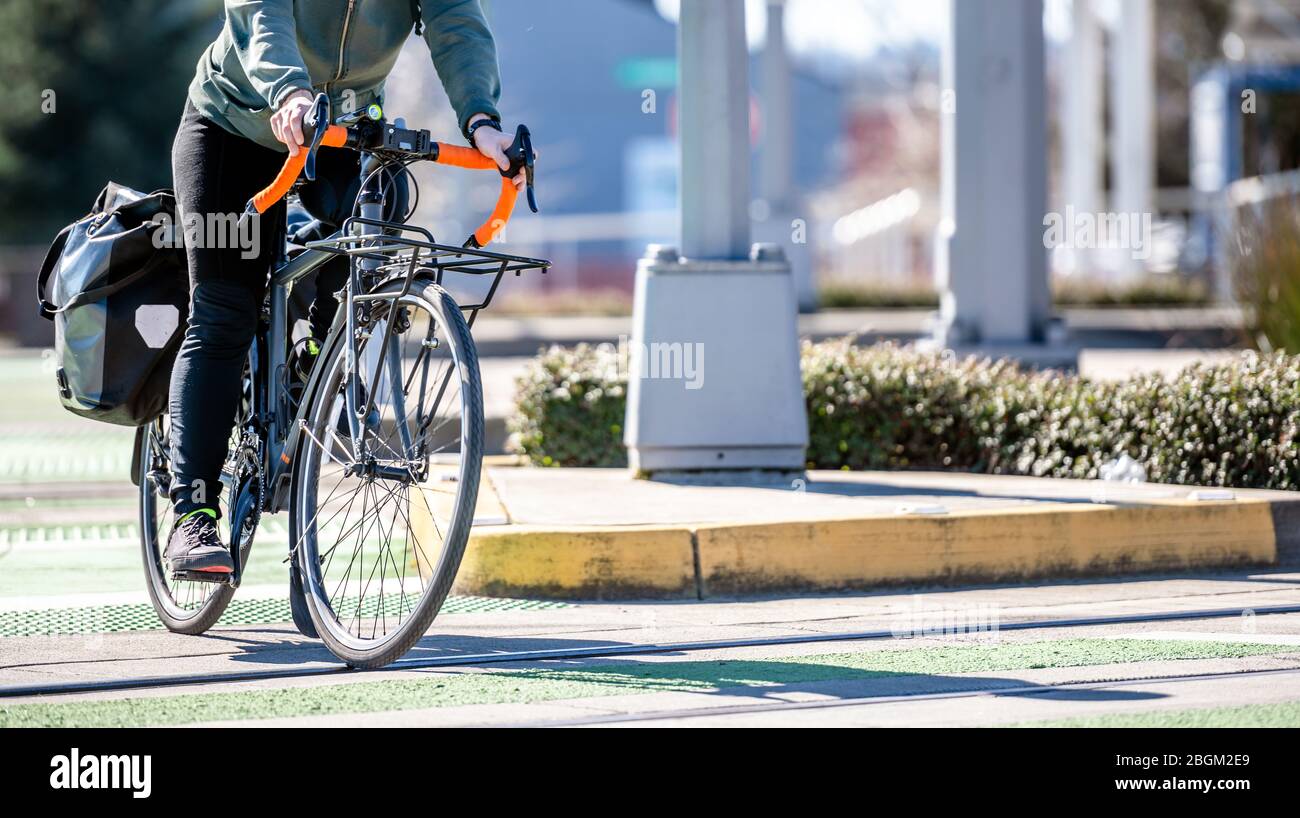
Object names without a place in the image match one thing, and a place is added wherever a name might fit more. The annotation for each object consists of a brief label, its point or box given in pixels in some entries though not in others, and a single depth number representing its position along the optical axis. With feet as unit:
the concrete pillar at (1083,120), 90.02
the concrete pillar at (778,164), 64.49
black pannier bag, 16.24
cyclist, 15.07
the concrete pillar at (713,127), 23.56
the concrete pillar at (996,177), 34.24
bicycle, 13.71
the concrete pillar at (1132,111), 84.53
